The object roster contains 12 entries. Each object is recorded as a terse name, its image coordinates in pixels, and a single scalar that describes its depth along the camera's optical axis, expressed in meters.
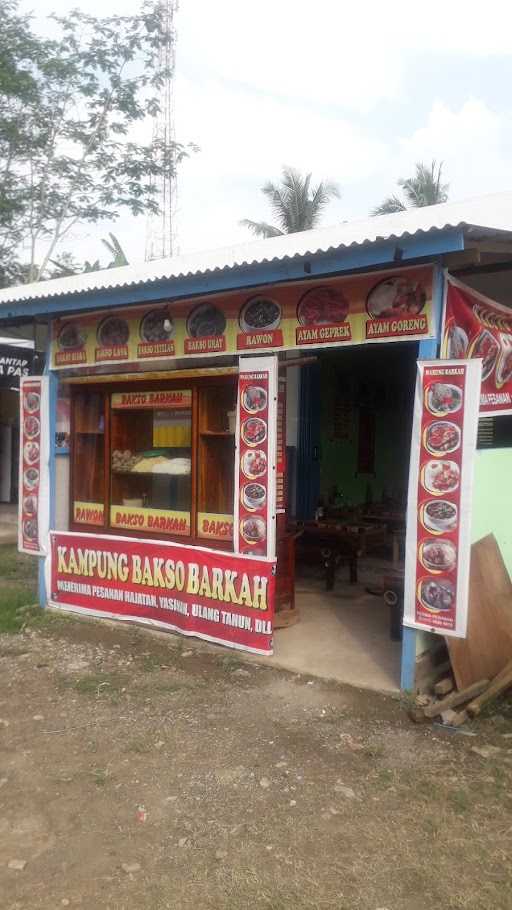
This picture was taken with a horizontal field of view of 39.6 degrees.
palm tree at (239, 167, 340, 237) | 22.11
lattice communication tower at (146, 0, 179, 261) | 15.24
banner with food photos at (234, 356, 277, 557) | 5.30
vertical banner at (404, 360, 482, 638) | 4.28
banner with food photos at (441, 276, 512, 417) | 4.56
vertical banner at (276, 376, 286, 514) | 5.80
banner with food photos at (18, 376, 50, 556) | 6.78
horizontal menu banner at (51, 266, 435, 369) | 4.64
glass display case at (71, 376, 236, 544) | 6.06
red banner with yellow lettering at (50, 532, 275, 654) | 5.37
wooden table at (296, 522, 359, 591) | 7.62
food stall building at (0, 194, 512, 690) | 4.46
